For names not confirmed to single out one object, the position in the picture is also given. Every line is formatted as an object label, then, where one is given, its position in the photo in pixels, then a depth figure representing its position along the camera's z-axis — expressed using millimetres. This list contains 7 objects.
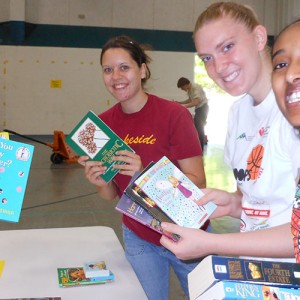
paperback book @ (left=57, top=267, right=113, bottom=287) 1510
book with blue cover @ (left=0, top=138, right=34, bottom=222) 1411
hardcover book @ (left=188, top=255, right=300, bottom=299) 680
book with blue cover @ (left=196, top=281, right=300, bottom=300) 644
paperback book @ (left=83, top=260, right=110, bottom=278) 1552
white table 1465
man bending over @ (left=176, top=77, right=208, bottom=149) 9641
